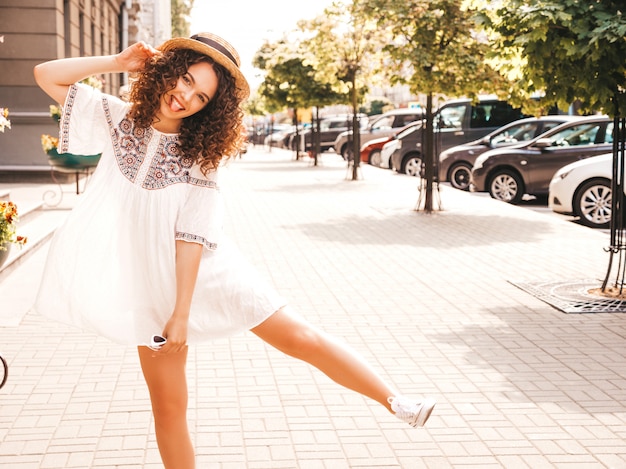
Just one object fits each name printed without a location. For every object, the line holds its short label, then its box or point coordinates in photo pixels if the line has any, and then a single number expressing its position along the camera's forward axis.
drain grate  7.62
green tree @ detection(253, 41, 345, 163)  31.66
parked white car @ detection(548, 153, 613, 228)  13.89
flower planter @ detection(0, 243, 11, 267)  6.76
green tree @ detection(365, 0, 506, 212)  14.38
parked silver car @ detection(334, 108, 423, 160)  33.41
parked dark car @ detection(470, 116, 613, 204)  16.67
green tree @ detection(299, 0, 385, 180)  22.94
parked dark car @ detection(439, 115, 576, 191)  19.53
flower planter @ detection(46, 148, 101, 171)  14.35
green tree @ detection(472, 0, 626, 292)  7.14
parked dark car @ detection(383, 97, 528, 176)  24.36
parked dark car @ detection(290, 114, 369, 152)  45.47
